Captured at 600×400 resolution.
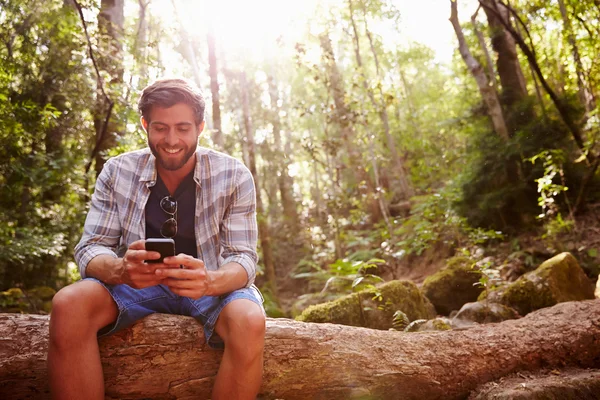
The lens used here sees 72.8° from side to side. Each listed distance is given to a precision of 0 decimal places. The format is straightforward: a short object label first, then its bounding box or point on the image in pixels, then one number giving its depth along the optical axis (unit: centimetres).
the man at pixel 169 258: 207
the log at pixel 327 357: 242
